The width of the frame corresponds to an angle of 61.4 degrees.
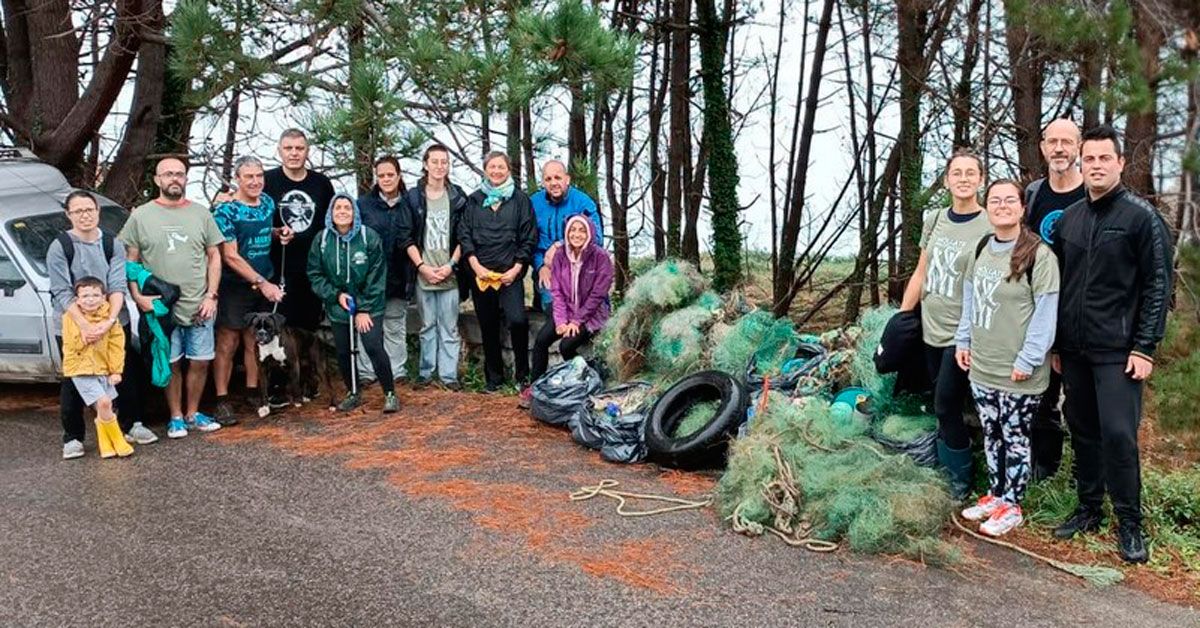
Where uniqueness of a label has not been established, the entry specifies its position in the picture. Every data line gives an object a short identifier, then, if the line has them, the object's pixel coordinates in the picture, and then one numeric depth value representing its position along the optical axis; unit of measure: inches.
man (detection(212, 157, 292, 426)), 282.5
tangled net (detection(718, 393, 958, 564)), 187.9
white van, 287.4
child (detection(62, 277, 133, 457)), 245.6
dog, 283.9
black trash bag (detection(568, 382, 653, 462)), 248.1
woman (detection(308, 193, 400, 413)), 288.4
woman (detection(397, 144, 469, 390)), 305.0
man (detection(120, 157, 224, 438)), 265.7
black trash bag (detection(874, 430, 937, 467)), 214.7
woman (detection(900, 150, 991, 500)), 202.5
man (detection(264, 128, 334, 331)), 293.4
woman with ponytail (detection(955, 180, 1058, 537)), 187.2
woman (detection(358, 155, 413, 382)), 302.8
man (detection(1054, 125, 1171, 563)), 177.3
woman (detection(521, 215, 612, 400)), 287.1
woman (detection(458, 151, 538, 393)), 300.5
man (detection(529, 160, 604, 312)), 299.9
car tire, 234.7
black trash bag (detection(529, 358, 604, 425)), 274.7
